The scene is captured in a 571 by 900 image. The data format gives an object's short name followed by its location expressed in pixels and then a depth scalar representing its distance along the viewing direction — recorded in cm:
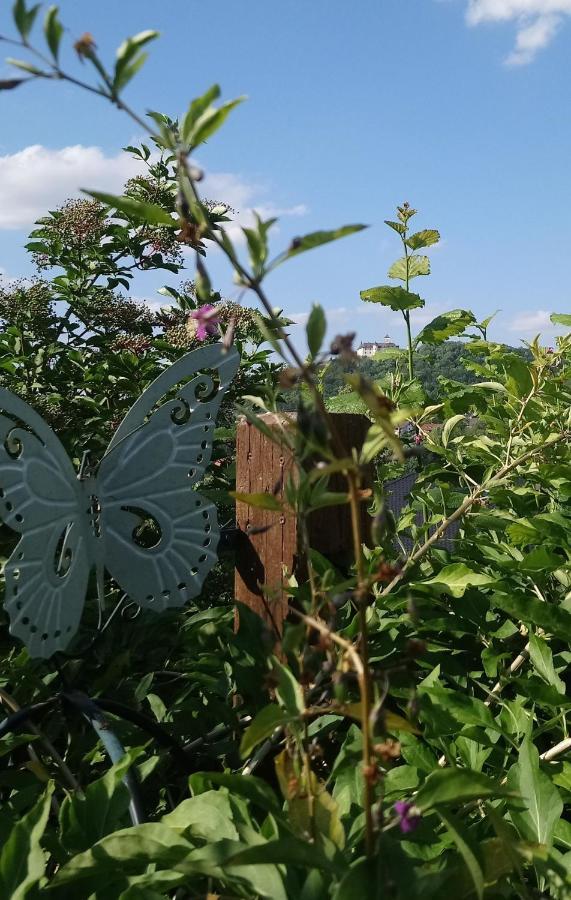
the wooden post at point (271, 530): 208
